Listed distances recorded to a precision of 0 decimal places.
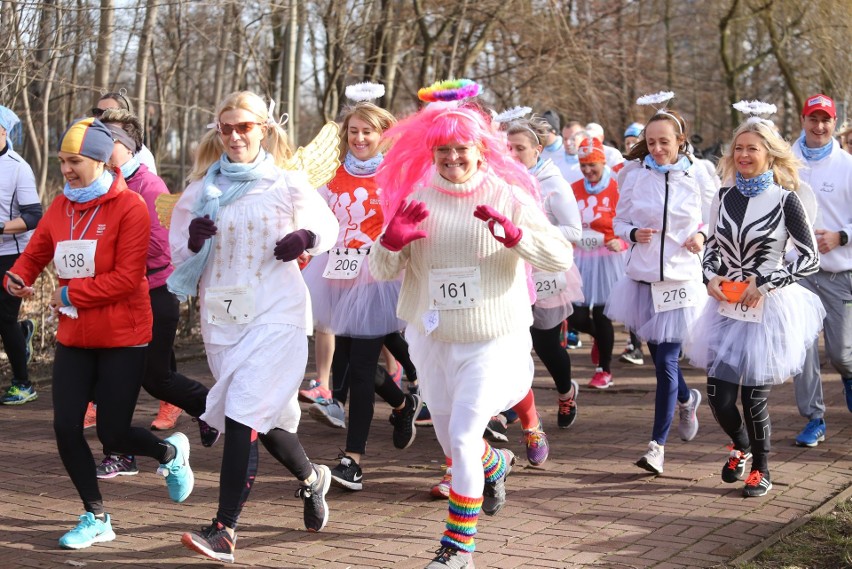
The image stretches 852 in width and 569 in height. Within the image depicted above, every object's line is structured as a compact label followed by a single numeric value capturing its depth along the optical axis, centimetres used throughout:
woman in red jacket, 517
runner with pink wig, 482
